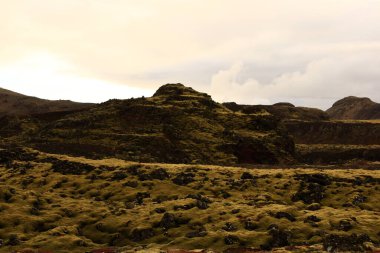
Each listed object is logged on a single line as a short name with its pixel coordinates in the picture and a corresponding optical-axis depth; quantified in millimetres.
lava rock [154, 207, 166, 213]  49062
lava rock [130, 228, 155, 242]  42844
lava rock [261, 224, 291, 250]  38219
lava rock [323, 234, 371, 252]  34719
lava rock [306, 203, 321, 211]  49594
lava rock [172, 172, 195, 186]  61781
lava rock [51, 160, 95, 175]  68062
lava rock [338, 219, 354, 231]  41219
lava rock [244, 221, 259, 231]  42656
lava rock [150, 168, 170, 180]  63719
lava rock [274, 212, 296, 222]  44344
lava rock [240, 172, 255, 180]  63834
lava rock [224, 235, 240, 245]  38762
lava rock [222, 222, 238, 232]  42312
